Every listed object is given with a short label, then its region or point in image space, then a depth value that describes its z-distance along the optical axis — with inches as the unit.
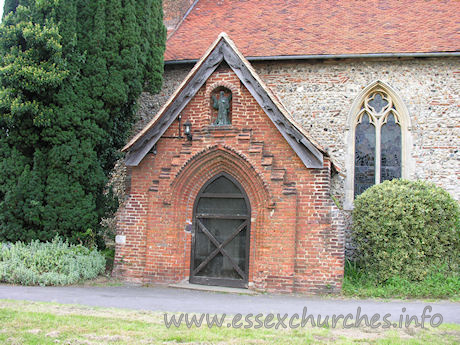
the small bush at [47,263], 395.2
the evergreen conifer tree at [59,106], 412.5
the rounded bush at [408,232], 407.8
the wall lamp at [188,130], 417.6
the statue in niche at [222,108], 417.1
